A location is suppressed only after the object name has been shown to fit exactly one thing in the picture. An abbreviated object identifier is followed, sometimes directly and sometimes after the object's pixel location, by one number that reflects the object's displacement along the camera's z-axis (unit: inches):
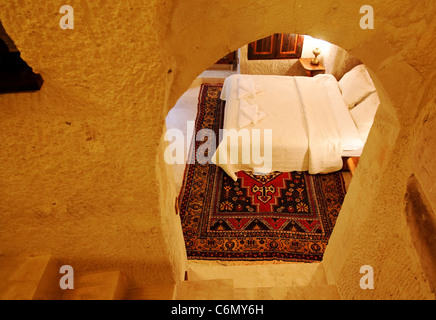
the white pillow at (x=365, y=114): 156.0
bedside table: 219.8
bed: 152.9
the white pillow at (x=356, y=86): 169.3
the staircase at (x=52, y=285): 42.3
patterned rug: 129.8
